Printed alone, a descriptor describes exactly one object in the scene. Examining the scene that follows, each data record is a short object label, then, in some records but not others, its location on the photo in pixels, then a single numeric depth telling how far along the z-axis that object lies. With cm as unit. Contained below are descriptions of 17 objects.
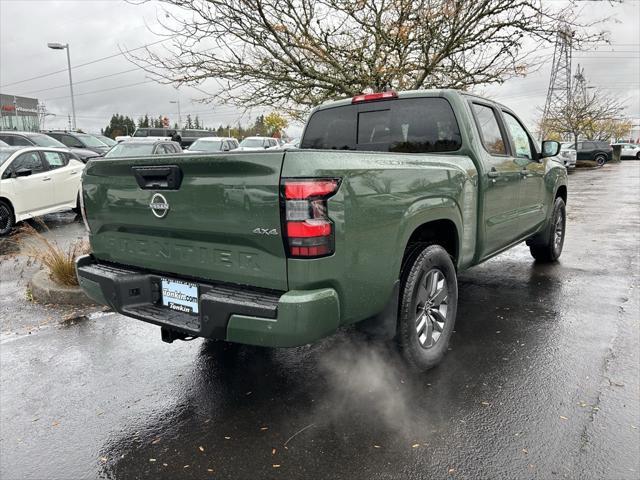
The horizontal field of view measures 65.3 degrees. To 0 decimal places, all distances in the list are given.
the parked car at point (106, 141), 1994
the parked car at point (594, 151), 3622
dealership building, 6108
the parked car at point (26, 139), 1416
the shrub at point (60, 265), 528
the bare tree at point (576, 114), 3522
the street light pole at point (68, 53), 3097
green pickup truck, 247
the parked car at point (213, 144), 2022
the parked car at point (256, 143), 2489
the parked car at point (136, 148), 1327
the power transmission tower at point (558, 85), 3978
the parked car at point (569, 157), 2732
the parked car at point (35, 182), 878
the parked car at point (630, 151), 4709
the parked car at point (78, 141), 1884
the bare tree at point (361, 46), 844
